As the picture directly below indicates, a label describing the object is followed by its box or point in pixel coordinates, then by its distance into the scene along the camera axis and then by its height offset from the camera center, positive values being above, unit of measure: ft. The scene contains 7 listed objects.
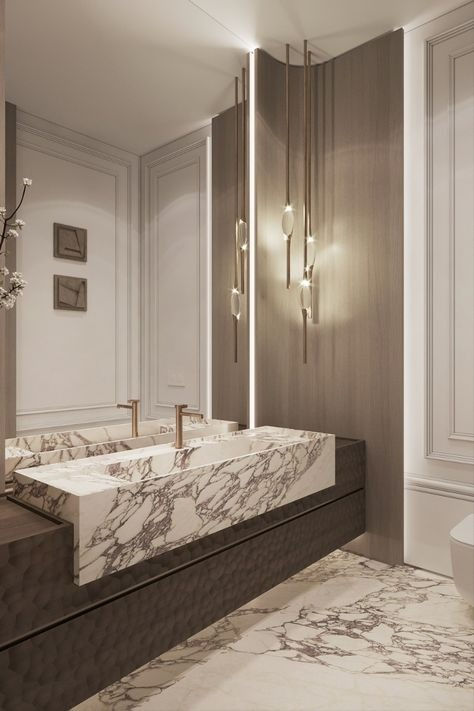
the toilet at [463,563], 5.56 -2.34
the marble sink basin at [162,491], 3.82 -1.22
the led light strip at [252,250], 7.18 +1.62
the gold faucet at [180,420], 5.77 -0.73
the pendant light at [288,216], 7.89 +2.27
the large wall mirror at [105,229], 4.67 +1.37
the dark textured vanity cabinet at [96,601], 3.44 -2.08
